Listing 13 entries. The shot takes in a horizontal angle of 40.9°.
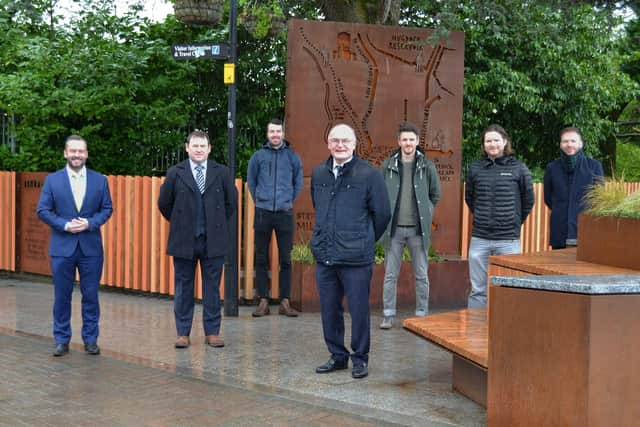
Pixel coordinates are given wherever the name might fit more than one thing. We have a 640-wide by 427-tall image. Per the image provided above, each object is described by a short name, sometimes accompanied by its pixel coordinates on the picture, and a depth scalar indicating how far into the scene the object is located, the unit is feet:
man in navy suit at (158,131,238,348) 24.34
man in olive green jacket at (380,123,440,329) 27.48
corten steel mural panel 32.96
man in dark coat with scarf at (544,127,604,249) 25.39
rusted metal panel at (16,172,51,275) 39.99
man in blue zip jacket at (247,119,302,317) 29.58
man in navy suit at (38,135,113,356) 23.53
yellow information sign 29.40
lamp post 29.55
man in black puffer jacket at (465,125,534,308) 25.29
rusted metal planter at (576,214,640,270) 18.08
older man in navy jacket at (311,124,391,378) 20.90
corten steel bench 17.81
